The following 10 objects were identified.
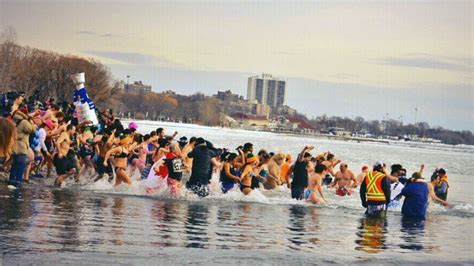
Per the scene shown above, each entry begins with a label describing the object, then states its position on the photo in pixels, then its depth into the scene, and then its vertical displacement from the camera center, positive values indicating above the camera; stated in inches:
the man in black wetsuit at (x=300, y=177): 814.5 -42.2
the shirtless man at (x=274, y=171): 924.0 -44.3
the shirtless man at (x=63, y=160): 784.3 -41.3
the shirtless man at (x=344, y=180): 993.5 -51.7
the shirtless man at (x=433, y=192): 852.1 -49.6
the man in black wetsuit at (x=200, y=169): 748.6 -38.0
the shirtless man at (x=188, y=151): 775.7 -24.8
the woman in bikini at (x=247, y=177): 796.6 -45.1
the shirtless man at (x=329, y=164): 1020.5 -35.1
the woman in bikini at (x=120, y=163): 773.3 -39.5
